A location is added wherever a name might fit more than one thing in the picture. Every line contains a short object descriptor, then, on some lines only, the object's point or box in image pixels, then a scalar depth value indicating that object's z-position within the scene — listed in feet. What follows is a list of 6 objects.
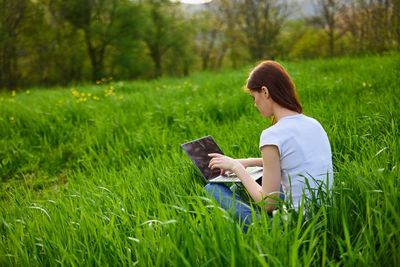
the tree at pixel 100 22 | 51.62
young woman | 5.27
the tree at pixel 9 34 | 33.78
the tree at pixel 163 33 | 82.38
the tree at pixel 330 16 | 42.02
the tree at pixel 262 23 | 48.75
